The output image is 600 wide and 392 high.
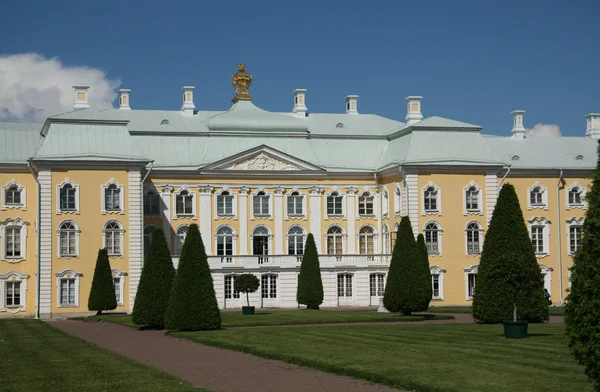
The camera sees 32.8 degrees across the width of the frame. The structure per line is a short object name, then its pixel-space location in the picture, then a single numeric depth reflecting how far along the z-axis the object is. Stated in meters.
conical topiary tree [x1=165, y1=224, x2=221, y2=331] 35.38
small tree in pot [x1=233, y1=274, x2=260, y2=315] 50.38
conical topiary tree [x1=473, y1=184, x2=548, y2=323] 33.88
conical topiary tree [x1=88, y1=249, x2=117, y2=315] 50.56
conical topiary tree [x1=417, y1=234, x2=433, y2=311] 42.19
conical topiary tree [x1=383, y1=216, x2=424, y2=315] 42.00
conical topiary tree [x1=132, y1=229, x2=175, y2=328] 37.88
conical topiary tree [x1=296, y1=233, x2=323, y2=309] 55.00
